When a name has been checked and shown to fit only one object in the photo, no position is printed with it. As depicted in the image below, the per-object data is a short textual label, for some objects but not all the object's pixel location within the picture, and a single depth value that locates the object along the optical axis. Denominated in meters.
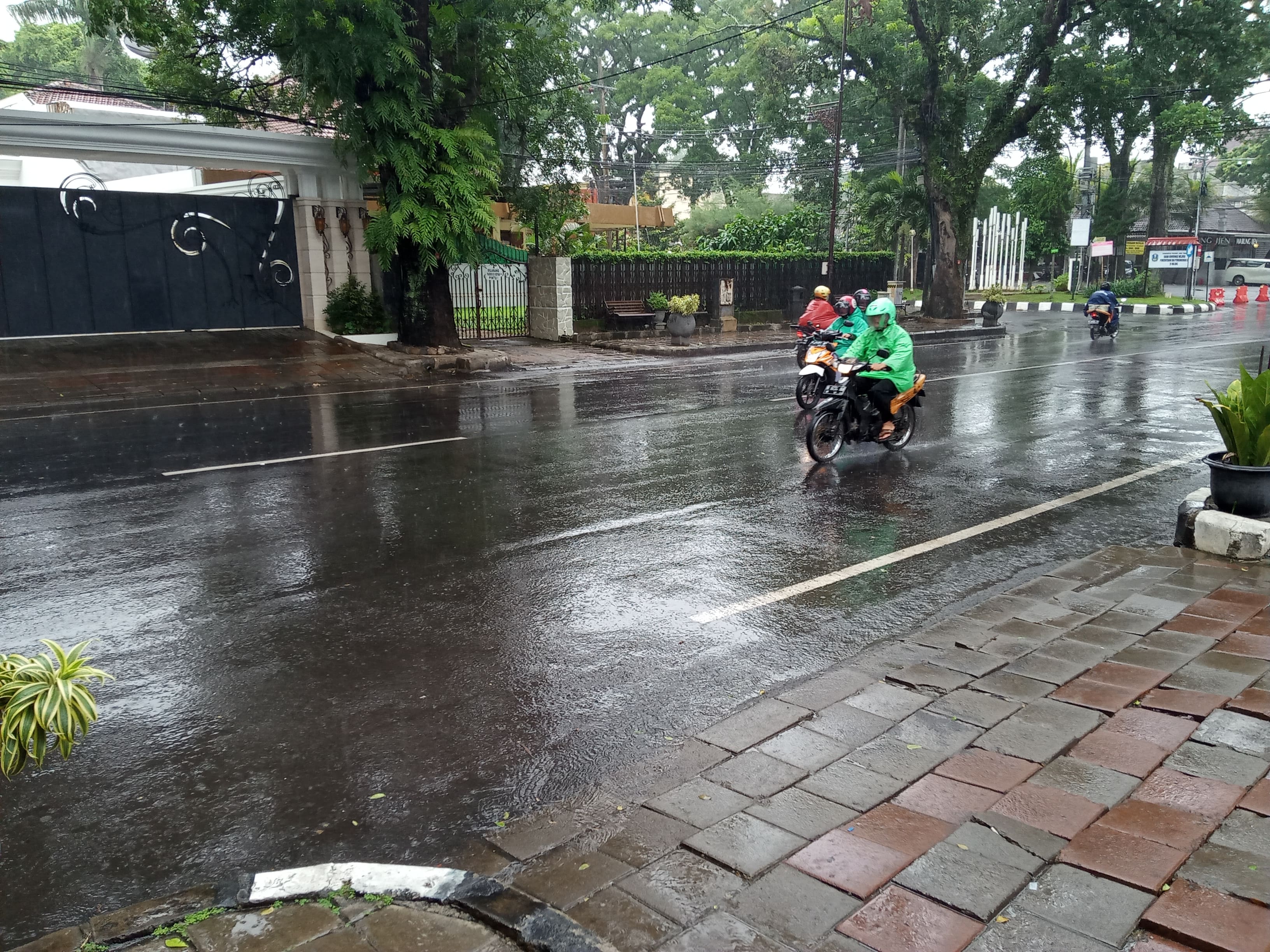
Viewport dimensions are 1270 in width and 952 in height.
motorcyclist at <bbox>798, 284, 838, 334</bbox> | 15.90
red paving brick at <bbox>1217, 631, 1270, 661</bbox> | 4.72
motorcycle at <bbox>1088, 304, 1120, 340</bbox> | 24.64
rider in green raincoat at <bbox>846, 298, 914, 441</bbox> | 9.87
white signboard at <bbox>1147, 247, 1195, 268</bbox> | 43.25
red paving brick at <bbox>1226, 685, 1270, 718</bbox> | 4.09
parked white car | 52.78
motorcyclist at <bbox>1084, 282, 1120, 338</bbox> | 24.67
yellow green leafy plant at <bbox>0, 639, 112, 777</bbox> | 2.50
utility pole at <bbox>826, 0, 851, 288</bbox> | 27.81
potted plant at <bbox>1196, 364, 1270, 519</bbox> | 6.37
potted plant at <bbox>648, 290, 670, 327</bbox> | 25.02
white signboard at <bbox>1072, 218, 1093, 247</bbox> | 40.09
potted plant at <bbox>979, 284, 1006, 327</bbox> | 29.66
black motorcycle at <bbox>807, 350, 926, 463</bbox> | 9.77
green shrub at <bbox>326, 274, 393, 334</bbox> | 20.20
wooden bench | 24.56
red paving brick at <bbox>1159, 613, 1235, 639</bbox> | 5.00
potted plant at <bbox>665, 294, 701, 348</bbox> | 23.67
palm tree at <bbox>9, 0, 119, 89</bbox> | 40.72
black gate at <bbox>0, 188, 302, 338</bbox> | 17.45
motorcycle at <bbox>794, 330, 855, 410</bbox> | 12.05
